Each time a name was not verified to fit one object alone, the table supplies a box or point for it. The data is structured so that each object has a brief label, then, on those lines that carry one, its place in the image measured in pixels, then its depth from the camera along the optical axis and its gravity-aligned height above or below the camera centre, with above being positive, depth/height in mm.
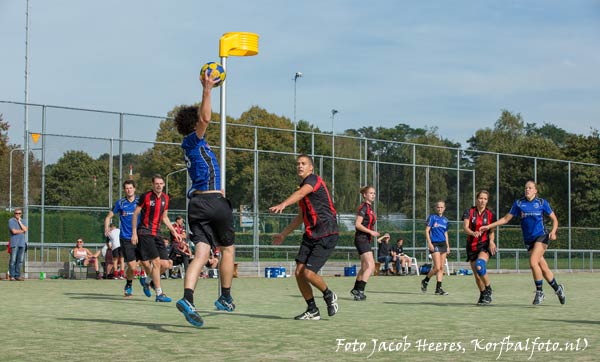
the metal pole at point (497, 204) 35669 +329
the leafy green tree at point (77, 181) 24031 +738
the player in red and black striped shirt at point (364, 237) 14594 -464
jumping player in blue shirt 8914 +154
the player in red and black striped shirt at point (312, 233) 9812 -259
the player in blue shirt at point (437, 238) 17406 -540
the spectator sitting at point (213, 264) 24031 -1508
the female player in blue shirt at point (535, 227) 13477 -232
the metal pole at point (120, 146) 25889 +1835
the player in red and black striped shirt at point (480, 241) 13391 -477
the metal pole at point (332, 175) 32903 +1314
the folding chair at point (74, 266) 24066 -1577
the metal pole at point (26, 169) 23391 +1005
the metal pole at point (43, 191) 23873 +436
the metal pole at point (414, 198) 33781 +484
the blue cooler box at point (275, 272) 27484 -1945
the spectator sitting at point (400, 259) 29909 -1631
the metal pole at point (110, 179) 25323 +833
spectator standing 22266 -899
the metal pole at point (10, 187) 25525 +592
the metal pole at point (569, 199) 40969 +612
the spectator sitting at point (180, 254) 23709 -1215
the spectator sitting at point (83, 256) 23992 -1312
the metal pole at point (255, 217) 28812 -251
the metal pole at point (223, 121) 11422 +1158
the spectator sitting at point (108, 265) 23781 -1528
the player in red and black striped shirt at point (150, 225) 13703 -260
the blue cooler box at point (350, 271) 29953 -2055
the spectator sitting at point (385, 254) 29656 -1469
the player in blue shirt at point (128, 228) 14898 -336
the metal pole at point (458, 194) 36162 +706
